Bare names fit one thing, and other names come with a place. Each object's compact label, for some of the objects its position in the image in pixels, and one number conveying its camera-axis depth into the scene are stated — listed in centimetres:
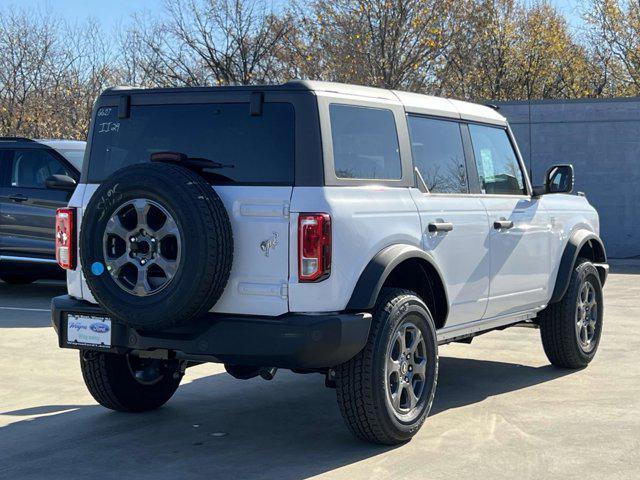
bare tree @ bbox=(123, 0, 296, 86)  3619
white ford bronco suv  531
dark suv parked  1260
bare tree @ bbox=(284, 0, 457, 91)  2898
